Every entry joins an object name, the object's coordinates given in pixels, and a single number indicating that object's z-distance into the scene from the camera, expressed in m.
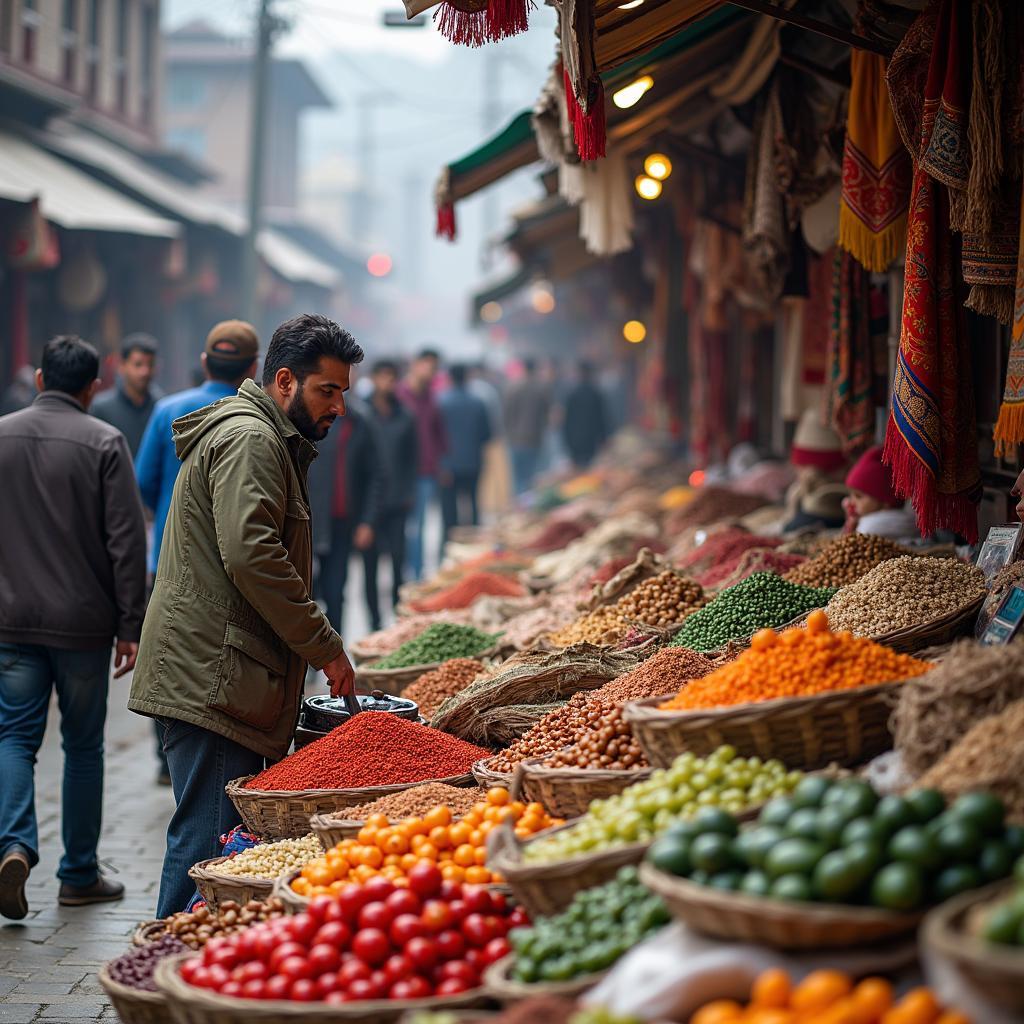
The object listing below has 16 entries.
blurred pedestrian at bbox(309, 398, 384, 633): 9.49
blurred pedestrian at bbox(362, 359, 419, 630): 12.17
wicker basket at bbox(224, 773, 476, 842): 4.15
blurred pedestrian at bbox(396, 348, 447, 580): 13.98
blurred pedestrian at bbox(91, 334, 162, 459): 7.91
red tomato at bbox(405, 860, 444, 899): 3.25
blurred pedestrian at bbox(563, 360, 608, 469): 19.88
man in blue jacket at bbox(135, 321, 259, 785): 6.42
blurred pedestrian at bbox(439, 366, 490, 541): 15.65
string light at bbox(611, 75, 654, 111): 6.08
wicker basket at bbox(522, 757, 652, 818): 3.66
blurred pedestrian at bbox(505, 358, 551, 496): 19.27
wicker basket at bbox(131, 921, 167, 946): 3.70
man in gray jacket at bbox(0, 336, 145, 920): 5.27
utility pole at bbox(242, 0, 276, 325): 16.59
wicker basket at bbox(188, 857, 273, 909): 3.85
